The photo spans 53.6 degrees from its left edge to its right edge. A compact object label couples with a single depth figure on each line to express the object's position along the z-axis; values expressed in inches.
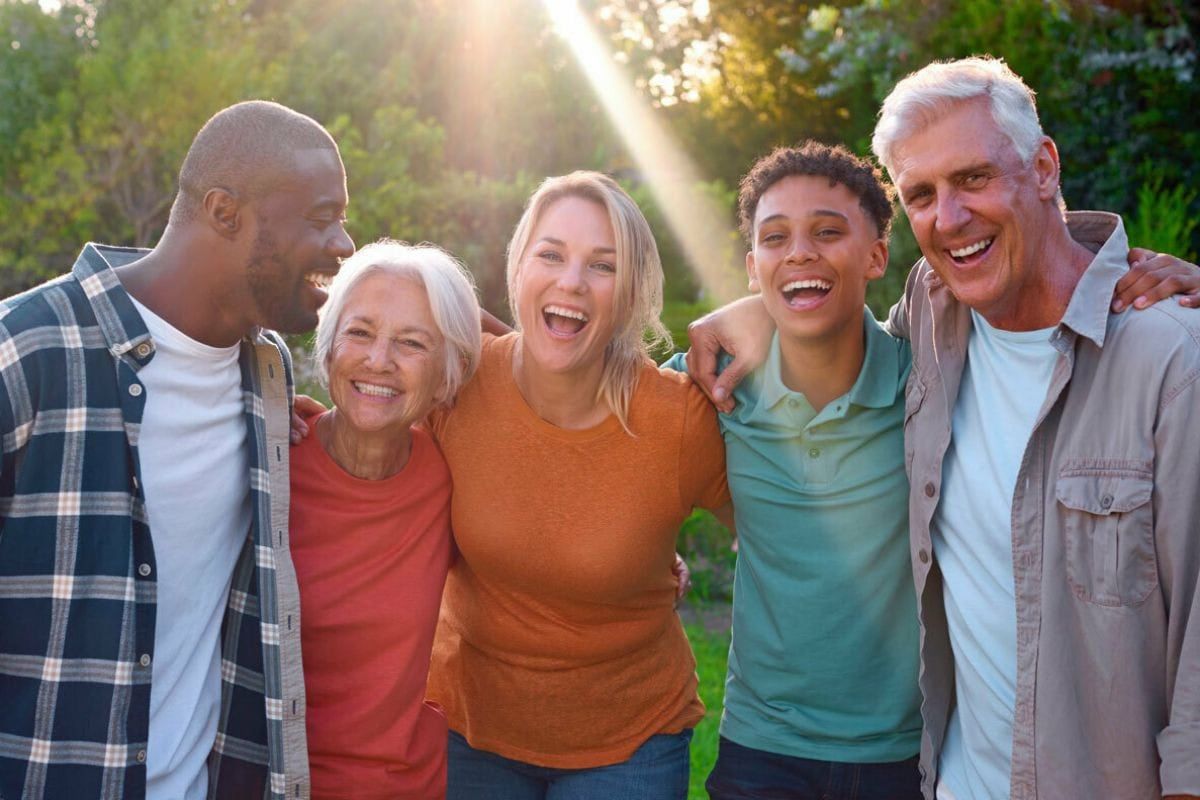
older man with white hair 105.2
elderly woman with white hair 128.5
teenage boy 134.6
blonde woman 140.5
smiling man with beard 107.9
